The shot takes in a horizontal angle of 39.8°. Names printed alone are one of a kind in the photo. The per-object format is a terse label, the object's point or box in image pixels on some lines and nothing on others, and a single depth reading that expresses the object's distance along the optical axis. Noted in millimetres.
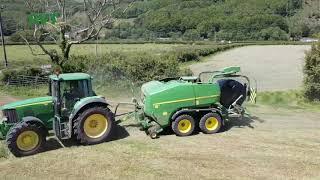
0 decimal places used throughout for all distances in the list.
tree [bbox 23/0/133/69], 30516
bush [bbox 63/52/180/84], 27375
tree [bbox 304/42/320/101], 22188
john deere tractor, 13047
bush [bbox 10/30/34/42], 81519
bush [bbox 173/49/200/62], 52600
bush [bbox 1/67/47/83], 28797
